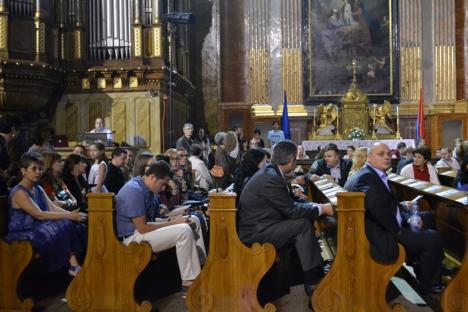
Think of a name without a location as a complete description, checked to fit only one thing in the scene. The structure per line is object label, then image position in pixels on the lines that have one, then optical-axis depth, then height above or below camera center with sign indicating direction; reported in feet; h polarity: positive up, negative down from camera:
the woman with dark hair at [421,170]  26.22 -1.13
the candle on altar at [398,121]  53.88 +2.11
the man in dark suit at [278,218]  15.06 -1.84
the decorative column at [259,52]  56.24 +8.98
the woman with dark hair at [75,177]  21.20 -0.95
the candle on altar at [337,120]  53.36 +2.32
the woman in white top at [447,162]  35.98 -1.09
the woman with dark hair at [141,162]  19.76 -0.44
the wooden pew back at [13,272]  15.61 -3.17
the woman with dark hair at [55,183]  19.13 -1.09
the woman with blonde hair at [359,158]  23.38 -0.49
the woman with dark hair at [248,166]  19.89 -0.63
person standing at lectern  37.24 +1.42
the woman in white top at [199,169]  27.61 -0.99
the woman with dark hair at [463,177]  22.38 -1.24
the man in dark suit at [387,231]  14.69 -2.18
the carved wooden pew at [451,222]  14.14 -2.34
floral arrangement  51.29 +0.99
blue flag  47.84 +1.92
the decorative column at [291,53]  55.77 +8.81
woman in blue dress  16.15 -1.98
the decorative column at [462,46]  54.75 +8.99
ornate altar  52.75 +2.42
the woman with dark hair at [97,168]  22.55 -0.74
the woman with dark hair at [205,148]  38.85 +0.00
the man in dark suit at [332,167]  27.37 -0.99
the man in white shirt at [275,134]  47.44 +0.99
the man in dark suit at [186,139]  31.68 +0.50
